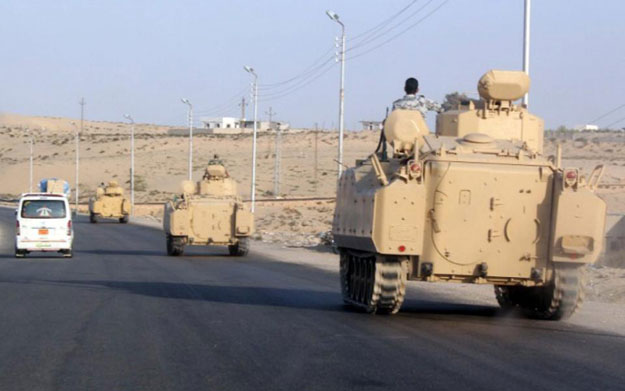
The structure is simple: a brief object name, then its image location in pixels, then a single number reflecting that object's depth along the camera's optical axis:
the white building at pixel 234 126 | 168.50
